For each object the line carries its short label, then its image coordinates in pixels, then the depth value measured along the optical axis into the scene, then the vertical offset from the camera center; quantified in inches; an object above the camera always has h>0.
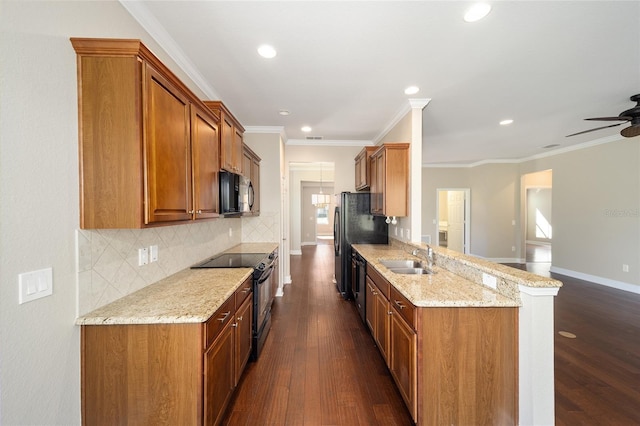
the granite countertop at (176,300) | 50.9 -21.5
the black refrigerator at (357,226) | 159.2 -9.8
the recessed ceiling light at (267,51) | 81.6 +54.7
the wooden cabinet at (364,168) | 159.2 +29.1
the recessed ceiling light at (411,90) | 109.5 +55.1
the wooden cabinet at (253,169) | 125.0 +23.5
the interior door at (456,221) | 298.7 -13.6
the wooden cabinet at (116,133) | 49.9 +16.5
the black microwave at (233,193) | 92.1 +7.5
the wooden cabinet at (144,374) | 50.6 -33.8
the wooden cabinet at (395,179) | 126.6 +16.4
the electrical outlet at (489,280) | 68.3 -20.2
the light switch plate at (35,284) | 40.4 -12.4
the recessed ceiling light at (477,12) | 64.7 +54.0
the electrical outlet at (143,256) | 67.7 -12.3
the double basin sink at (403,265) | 104.7 -24.6
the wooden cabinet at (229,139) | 91.5 +30.1
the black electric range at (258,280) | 94.7 -28.7
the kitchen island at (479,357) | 58.6 -36.6
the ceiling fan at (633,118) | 117.6 +44.7
